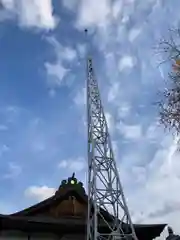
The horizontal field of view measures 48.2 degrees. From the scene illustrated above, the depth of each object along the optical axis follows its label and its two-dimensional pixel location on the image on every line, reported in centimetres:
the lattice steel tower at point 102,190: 821
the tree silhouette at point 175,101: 491
